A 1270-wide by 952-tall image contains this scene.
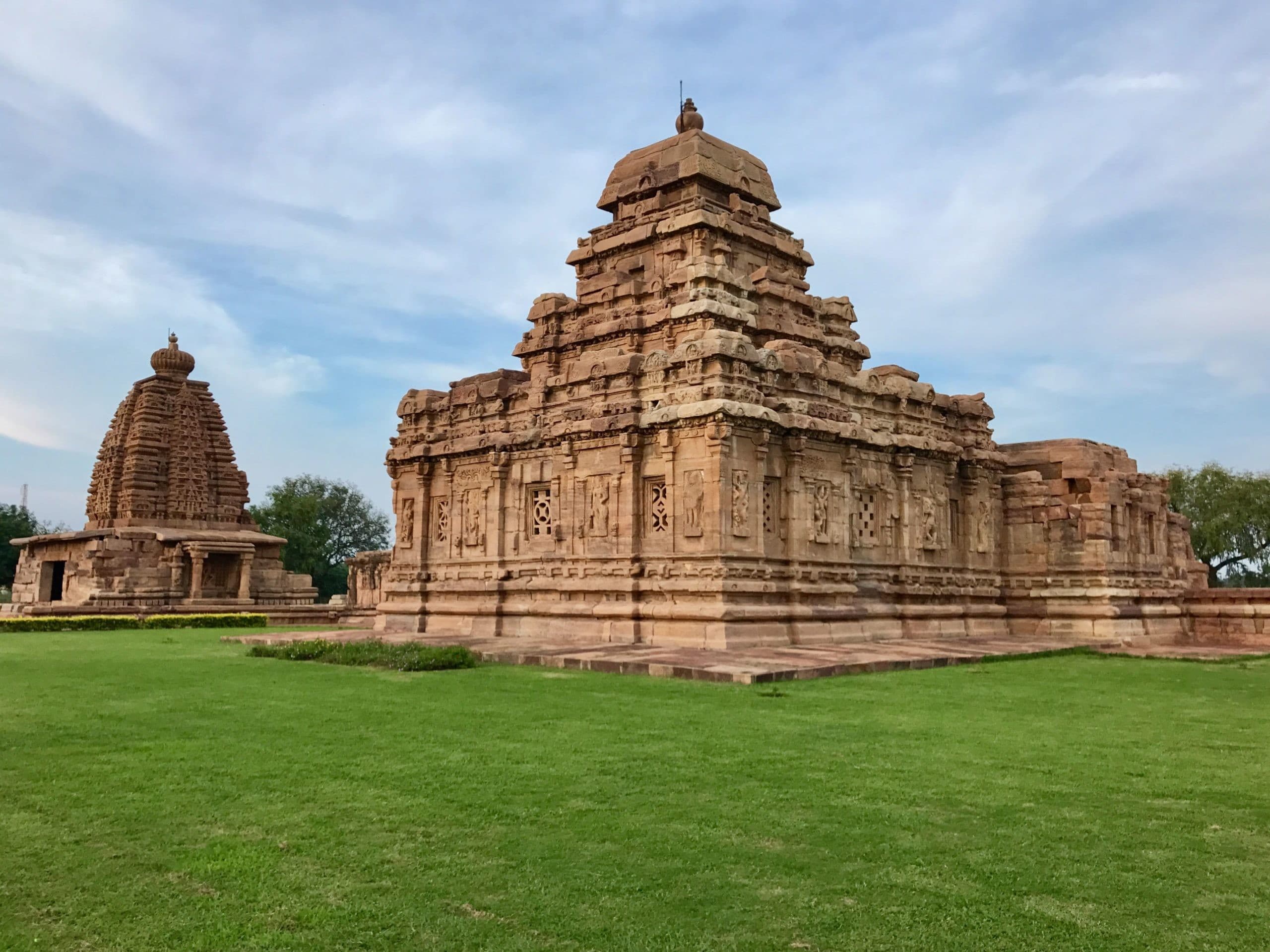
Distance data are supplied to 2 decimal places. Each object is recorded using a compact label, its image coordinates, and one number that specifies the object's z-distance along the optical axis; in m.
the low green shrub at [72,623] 26.06
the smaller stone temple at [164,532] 35.06
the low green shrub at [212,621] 28.75
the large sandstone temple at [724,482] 18.00
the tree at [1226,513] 45.72
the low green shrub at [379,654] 13.90
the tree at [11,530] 62.28
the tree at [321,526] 66.00
